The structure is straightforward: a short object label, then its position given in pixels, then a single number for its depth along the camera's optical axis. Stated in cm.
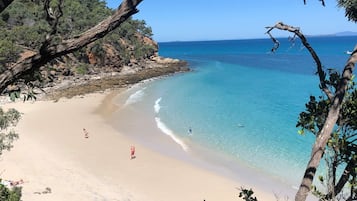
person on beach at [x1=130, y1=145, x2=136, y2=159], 2052
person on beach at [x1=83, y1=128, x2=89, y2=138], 2457
